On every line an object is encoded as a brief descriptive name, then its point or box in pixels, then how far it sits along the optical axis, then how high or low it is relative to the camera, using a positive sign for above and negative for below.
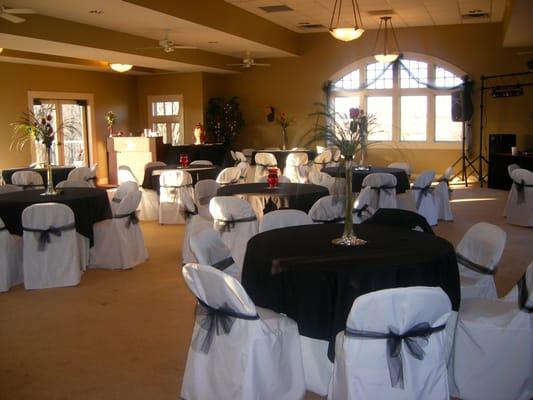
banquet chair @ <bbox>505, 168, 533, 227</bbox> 8.55 -0.91
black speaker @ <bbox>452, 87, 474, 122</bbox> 13.73 +0.65
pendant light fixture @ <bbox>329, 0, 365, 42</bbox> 9.47 +2.47
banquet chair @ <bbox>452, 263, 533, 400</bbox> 3.30 -1.19
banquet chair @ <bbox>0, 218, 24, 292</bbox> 5.78 -1.12
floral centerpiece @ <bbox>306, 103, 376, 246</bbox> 3.77 -0.03
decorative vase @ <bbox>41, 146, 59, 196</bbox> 6.65 -0.45
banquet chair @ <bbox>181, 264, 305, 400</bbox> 3.10 -1.09
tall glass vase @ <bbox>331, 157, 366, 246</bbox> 3.86 -0.53
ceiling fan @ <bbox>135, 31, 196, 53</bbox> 10.18 +1.62
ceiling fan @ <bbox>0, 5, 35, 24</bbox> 6.63 +1.45
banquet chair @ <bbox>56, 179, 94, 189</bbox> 7.69 -0.53
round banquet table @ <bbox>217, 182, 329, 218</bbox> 6.43 -0.61
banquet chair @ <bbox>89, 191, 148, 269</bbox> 6.56 -1.05
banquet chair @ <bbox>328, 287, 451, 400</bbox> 2.78 -0.98
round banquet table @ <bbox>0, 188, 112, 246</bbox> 6.10 -0.64
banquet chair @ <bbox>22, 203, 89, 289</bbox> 5.80 -1.00
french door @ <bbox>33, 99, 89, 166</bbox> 14.17 +0.31
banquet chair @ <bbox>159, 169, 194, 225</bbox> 9.06 -0.78
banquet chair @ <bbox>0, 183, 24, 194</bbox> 7.48 -0.56
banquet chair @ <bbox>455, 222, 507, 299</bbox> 3.92 -0.83
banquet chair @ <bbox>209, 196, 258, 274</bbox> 6.00 -0.80
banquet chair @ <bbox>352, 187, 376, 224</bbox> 6.61 -0.74
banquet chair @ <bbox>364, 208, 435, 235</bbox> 4.62 -0.65
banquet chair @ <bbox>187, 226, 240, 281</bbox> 3.90 -0.74
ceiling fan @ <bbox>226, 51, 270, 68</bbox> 13.74 +1.78
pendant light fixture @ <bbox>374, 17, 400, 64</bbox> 14.40 +2.37
